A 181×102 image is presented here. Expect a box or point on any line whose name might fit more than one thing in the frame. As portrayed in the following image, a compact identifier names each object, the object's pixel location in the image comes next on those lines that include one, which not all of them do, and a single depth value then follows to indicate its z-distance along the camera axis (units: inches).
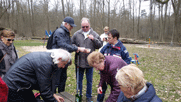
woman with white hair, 48.0
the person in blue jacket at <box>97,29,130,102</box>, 113.5
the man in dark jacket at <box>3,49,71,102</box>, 70.7
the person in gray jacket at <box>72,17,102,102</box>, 125.5
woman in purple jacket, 78.6
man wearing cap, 115.8
